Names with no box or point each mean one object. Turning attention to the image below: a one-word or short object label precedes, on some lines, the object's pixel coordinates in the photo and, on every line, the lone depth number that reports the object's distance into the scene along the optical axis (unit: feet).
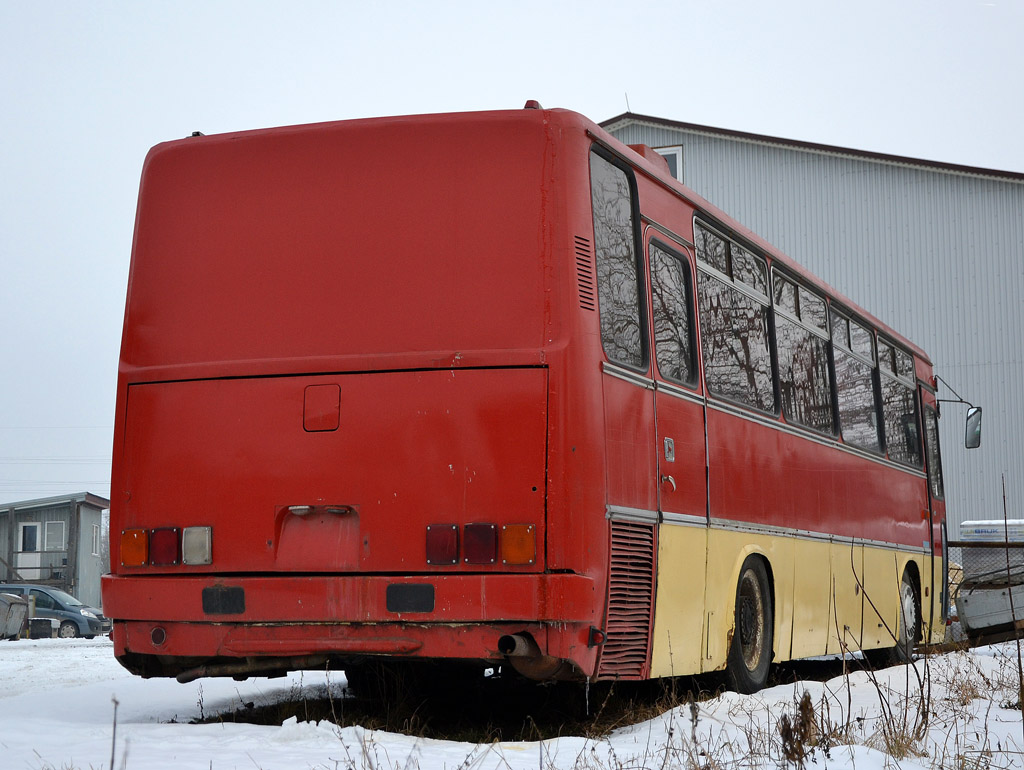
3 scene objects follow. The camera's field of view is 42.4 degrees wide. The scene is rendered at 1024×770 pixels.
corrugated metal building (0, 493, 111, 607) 158.20
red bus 20.97
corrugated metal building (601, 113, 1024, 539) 86.74
